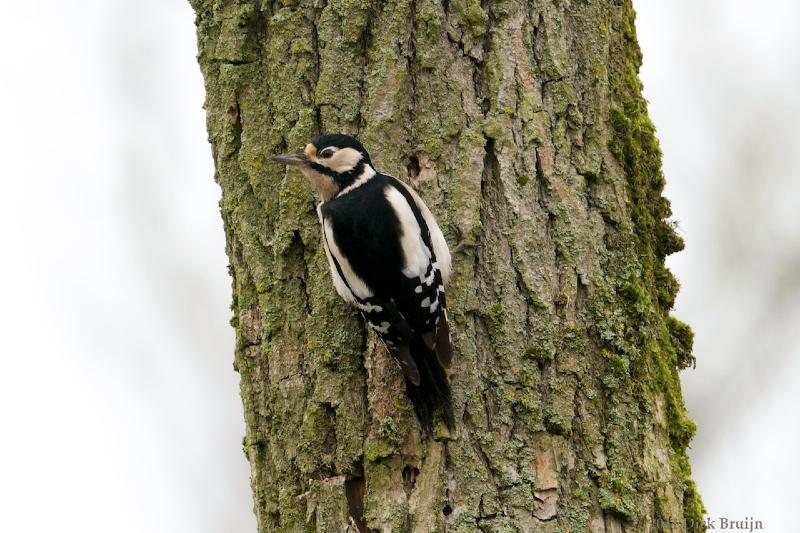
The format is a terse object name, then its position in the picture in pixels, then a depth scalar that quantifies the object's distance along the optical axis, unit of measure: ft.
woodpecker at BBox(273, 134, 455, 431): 18.79
